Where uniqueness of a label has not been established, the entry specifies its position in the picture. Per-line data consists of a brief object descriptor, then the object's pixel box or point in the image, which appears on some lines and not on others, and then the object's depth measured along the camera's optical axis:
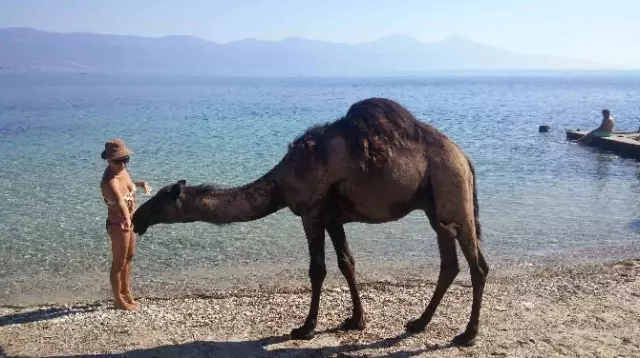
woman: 7.77
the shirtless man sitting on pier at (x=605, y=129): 29.98
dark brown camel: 6.74
